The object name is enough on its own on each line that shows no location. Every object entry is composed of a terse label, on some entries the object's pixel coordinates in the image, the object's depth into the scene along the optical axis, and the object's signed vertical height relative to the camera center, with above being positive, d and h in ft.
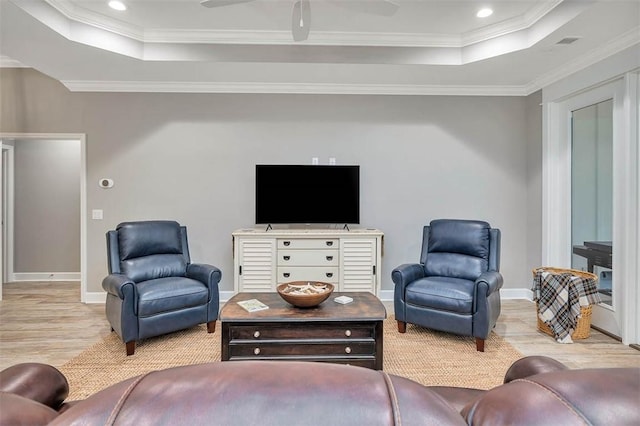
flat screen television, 13.35 +0.71
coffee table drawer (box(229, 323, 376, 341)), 7.52 -2.68
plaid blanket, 9.89 -2.60
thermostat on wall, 13.85 +1.19
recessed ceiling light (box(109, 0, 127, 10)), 9.36 +5.82
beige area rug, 7.86 -3.85
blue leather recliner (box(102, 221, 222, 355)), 9.17 -2.12
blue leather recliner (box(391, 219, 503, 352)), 9.45 -2.12
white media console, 12.59 -1.75
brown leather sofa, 1.63 -0.96
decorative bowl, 7.81 -1.93
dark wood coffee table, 7.46 -2.79
